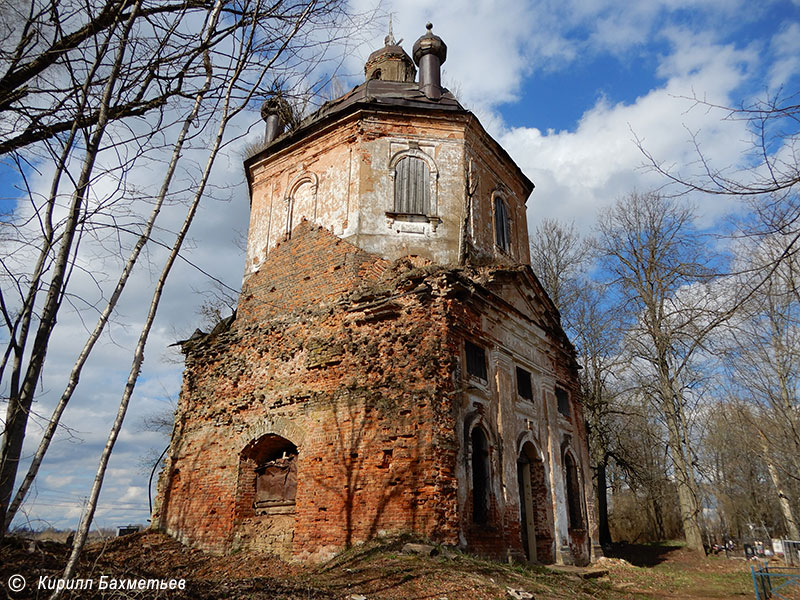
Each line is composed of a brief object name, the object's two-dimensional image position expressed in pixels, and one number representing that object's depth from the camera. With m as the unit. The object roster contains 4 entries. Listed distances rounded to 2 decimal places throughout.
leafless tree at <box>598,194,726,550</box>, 20.45
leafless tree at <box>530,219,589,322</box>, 25.36
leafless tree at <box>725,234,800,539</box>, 13.30
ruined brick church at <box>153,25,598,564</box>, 10.73
